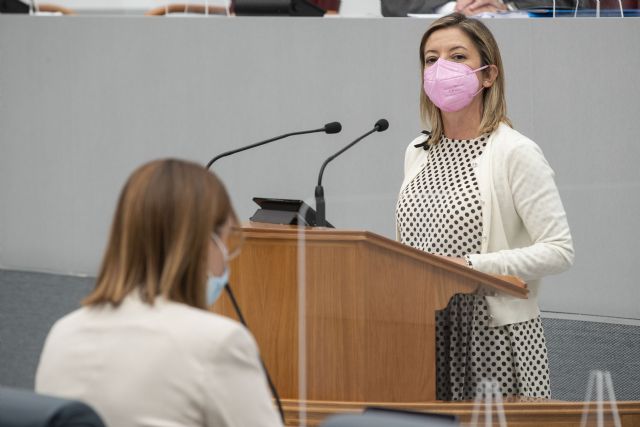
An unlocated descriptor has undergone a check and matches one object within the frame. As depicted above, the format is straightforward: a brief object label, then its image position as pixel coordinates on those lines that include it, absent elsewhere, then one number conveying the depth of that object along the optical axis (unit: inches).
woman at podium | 313.8
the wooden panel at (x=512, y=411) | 301.4
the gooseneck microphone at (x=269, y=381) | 294.0
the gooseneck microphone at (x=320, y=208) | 309.3
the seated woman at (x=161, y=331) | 278.7
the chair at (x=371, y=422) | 275.4
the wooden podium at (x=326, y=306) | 302.2
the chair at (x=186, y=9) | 409.4
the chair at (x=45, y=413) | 276.9
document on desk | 384.6
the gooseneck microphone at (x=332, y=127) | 325.2
